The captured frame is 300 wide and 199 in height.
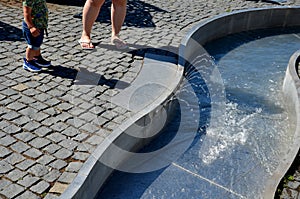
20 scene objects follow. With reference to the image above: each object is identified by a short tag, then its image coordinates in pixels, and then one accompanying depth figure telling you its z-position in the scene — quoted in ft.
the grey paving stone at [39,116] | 15.57
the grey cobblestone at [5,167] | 12.91
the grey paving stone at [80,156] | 13.76
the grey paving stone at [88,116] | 15.91
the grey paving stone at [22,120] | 15.24
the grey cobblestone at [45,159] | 13.47
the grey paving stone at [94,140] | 14.58
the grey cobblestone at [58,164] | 13.32
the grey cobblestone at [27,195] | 12.01
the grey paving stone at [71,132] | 14.92
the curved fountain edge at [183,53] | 12.49
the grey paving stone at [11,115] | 15.48
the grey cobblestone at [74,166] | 13.20
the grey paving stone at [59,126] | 15.12
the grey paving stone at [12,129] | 14.73
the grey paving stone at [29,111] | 15.81
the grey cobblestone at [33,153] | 13.69
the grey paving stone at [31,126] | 14.97
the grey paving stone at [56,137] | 14.56
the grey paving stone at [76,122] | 15.48
